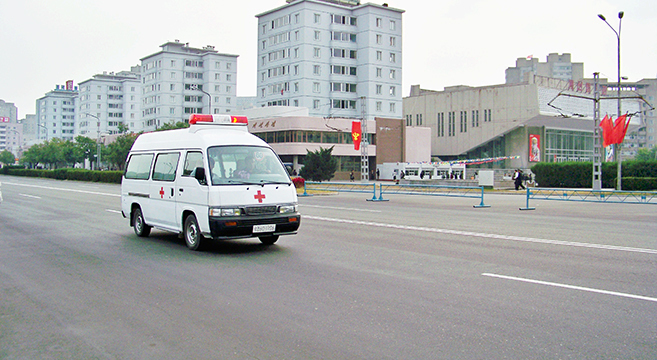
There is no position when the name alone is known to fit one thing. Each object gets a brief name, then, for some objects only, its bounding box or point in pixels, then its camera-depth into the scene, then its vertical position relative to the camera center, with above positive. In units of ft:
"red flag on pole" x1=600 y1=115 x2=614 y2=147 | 114.01 +9.13
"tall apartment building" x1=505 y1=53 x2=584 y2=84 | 520.46 +115.13
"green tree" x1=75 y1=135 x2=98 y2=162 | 305.53 +14.29
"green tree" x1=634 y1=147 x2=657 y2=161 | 430.69 +17.41
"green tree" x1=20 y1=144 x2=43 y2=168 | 355.75 +12.18
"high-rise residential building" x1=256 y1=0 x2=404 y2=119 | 273.95 +59.94
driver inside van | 33.47 +0.26
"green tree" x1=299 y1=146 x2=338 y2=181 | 159.94 +2.19
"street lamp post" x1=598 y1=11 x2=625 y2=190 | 111.64 +28.61
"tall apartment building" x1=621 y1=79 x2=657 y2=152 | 519.48 +42.24
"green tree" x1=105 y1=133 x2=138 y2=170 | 224.74 +10.10
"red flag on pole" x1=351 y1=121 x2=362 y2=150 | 174.91 +13.46
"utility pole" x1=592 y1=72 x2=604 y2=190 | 104.85 +6.90
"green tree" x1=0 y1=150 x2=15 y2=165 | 482.28 +12.47
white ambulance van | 32.07 -0.78
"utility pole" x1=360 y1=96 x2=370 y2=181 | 159.33 +5.64
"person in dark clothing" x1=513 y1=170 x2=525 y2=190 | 130.31 -1.34
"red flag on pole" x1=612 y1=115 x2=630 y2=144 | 112.47 +9.16
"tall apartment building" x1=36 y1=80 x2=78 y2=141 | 561.84 +61.13
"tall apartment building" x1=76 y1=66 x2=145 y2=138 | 463.83 +60.17
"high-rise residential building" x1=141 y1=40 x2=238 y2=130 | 355.97 +60.27
